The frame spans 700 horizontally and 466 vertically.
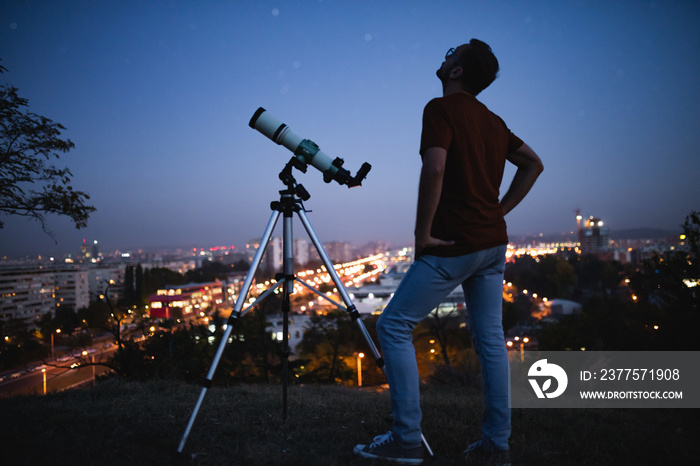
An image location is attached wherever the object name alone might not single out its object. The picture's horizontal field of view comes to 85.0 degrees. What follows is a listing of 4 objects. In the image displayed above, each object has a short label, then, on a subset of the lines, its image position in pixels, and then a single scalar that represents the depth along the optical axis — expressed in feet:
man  5.03
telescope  6.86
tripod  5.91
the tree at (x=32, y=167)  13.51
